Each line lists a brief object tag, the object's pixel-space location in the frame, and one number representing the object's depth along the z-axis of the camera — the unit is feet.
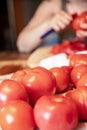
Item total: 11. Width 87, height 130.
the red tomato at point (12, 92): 1.10
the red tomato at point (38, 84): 1.17
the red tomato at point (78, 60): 1.53
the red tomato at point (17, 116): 1.01
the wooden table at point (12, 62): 2.53
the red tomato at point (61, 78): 1.30
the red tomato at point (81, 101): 1.08
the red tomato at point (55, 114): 0.99
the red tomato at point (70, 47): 2.73
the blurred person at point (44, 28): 3.84
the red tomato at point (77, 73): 1.32
